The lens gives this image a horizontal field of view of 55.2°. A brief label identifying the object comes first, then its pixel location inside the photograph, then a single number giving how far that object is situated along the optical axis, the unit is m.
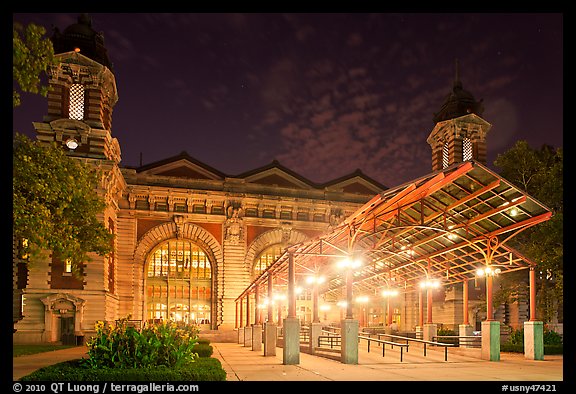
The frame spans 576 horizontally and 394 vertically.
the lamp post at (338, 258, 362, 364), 21.75
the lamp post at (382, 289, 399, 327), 43.03
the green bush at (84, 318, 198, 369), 15.09
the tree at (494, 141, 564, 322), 32.25
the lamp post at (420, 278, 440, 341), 35.96
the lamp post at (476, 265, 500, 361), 24.47
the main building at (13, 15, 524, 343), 38.41
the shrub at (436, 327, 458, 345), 35.06
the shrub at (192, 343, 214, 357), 24.39
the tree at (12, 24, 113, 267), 18.47
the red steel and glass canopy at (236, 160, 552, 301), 21.44
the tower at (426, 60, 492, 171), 57.88
